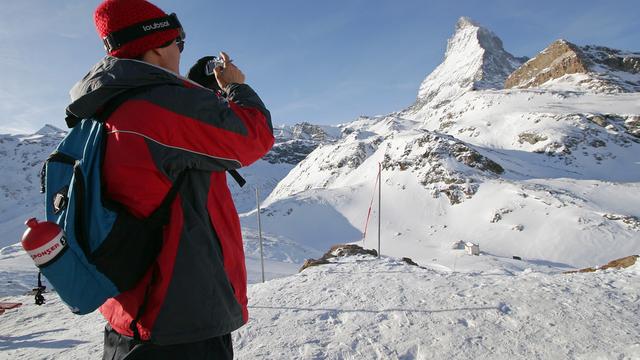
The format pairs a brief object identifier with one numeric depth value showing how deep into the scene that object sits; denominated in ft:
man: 5.39
